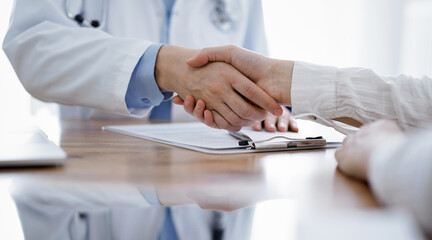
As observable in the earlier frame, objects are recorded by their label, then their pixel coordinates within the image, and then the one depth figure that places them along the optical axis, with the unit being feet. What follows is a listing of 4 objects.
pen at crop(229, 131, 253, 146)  2.06
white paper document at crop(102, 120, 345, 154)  2.02
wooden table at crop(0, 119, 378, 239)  1.21
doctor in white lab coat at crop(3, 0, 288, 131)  2.75
